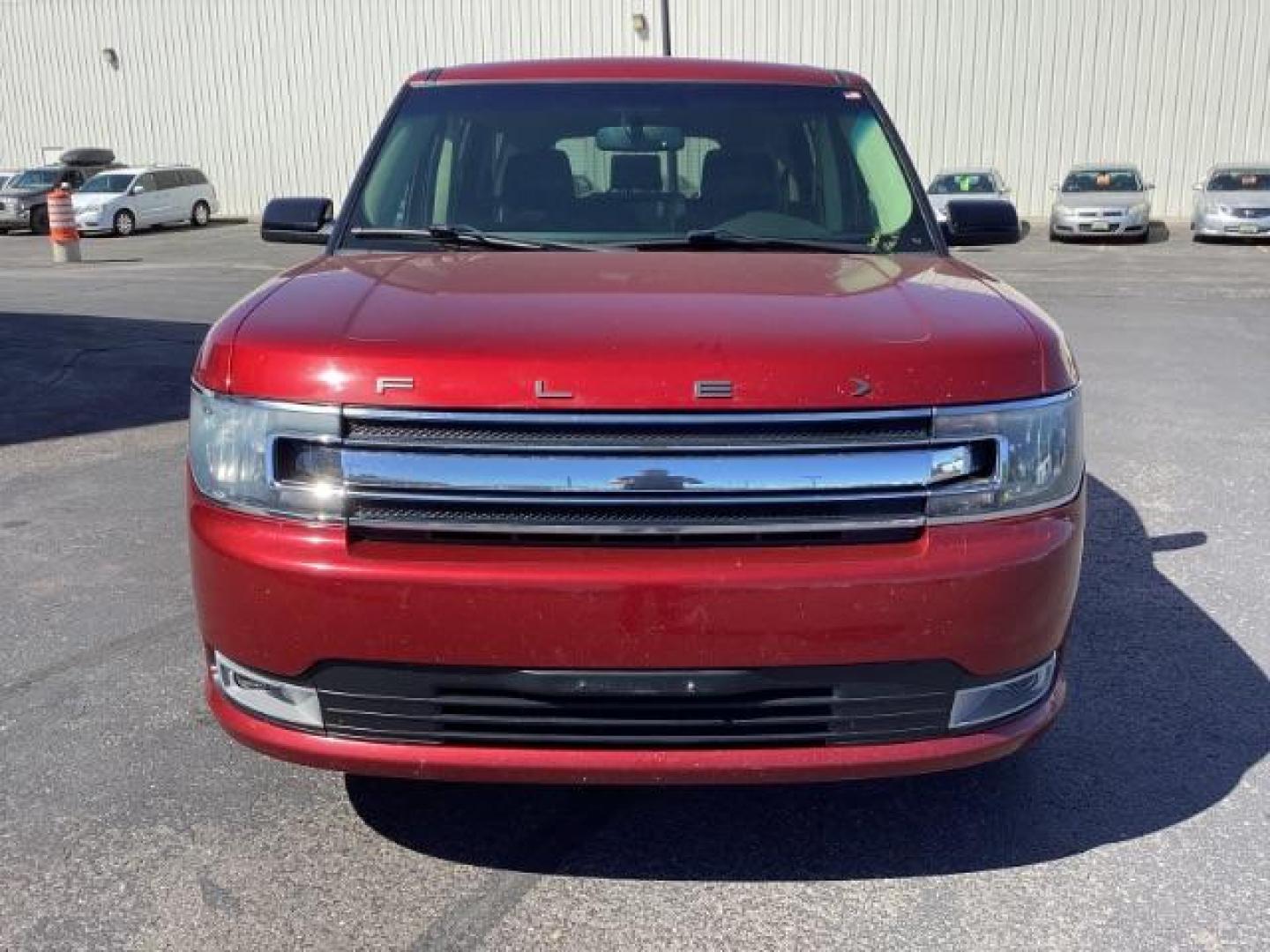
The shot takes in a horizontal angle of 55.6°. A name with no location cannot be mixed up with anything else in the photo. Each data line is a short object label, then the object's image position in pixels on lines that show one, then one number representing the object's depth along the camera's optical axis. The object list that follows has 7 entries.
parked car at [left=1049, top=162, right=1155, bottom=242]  23.38
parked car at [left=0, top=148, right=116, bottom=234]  29.42
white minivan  28.22
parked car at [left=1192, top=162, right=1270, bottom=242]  22.42
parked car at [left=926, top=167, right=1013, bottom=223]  24.03
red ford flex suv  2.36
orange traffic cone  21.59
